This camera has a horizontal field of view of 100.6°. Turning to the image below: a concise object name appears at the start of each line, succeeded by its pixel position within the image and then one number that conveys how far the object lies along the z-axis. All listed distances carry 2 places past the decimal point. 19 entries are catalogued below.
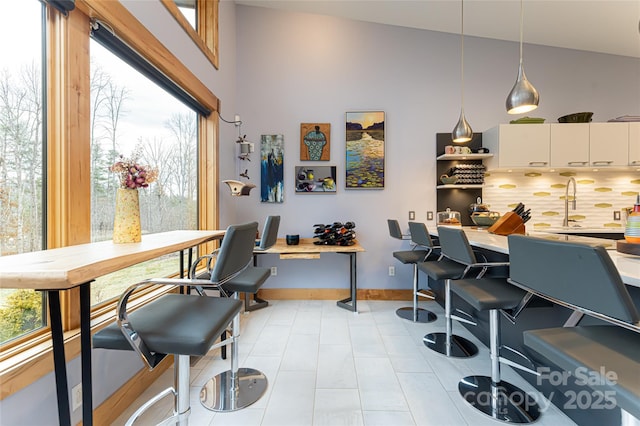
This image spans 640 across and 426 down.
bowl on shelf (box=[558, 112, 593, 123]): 3.13
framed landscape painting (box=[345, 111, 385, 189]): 3.46
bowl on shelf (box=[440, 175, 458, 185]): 3.31
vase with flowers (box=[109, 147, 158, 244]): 1.33
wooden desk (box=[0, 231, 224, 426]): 0.71
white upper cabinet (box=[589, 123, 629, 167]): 3.08
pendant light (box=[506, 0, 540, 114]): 2.11
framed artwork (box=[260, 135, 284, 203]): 3.50
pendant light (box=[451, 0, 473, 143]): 2.81
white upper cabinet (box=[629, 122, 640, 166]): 3.07
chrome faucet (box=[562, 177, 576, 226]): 3.45
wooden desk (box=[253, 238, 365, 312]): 2.90
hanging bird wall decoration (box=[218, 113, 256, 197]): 2.84
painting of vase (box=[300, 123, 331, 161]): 3.48
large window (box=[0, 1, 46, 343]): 1.12
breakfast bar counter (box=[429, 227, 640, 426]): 1.20
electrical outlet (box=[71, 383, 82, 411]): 1.27
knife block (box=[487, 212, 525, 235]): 2.26
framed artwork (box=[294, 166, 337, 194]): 3.49
